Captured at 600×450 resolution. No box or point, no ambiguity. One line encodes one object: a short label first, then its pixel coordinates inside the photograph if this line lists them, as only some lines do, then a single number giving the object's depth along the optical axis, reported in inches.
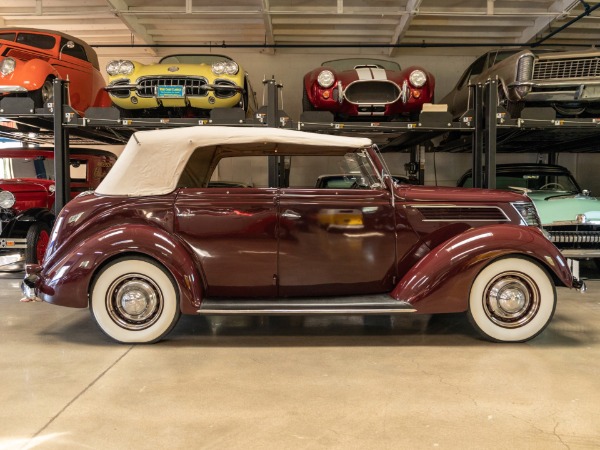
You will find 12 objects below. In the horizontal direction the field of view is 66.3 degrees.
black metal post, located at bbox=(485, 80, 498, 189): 207.5
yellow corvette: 208.2
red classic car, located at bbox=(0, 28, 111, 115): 211.6
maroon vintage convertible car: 124.7
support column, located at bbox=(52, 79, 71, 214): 204.8
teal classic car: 203.2
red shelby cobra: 218.1
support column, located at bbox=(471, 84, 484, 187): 217.3
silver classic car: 212.5
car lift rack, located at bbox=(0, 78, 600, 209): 207.0
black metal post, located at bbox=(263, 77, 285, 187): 208.7
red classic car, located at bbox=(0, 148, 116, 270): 225.6
